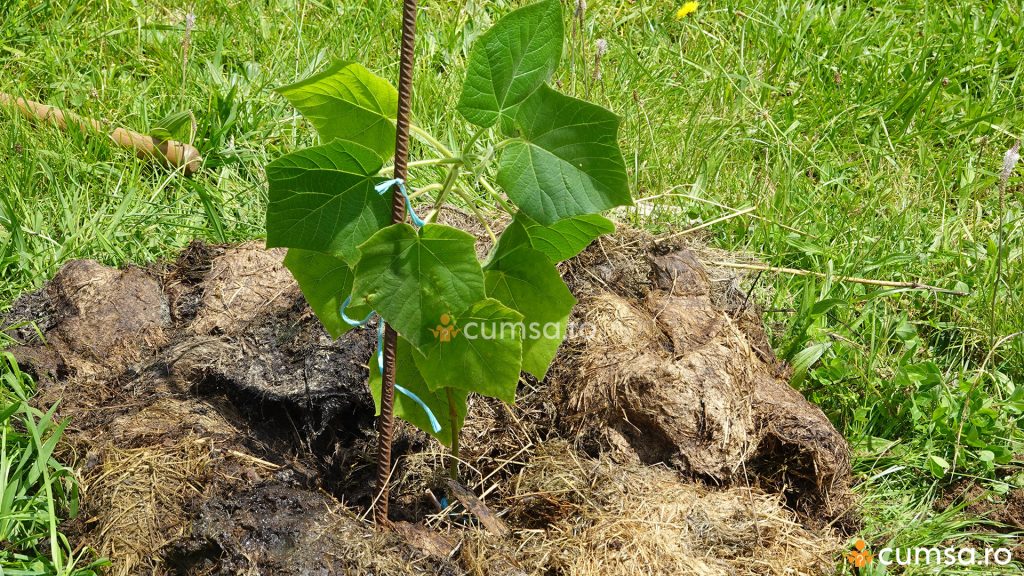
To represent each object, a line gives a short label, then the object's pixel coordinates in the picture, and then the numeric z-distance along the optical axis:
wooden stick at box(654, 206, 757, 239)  2.47
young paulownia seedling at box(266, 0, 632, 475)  1.47
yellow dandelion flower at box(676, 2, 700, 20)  3.61
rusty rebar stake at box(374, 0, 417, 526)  1.52
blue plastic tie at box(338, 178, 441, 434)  1.52
